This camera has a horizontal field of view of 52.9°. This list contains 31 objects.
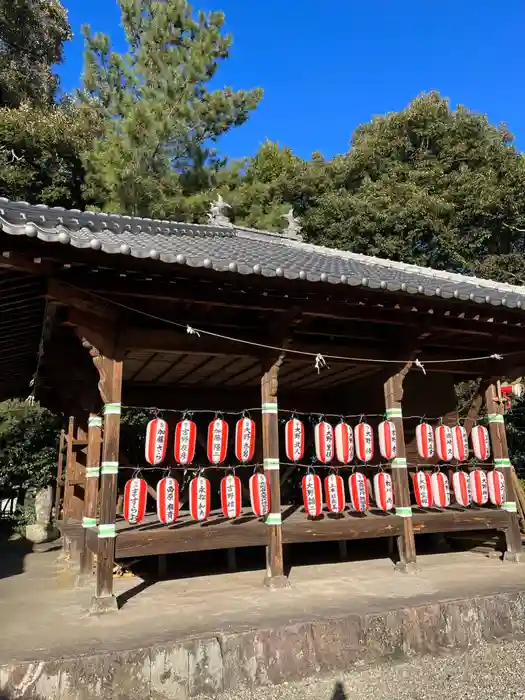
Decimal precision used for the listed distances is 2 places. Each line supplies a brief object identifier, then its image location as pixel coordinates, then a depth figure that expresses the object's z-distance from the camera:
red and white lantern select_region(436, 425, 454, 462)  7.59
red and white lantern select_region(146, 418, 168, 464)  6.24
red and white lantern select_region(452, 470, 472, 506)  7.64
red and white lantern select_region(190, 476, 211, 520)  6.16
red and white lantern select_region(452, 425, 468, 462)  7.65
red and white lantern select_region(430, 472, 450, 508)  7.43
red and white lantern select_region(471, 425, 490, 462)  7.82
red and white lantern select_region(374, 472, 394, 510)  7.17
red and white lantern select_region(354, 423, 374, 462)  7.38
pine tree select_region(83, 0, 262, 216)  18.80
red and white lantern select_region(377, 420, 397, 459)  7.03
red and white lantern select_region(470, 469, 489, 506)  7.65
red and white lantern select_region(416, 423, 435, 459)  7.57
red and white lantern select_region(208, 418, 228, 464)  6.59
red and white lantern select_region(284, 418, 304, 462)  7.01
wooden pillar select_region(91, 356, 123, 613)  5.11
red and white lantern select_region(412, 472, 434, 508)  7.40
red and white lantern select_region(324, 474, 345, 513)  6.99
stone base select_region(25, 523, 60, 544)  12.64
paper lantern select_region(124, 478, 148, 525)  5.84
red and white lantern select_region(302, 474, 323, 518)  6.78
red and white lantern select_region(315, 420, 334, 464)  7.11
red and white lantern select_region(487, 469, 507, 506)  7.64
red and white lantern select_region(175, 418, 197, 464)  6.34
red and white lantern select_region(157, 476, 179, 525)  5.95
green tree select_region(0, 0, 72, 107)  22.55
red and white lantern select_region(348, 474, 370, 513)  6.94
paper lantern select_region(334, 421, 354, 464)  7.21
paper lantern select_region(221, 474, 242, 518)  6.38
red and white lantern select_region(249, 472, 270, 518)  6.14
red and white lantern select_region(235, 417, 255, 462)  6.63
